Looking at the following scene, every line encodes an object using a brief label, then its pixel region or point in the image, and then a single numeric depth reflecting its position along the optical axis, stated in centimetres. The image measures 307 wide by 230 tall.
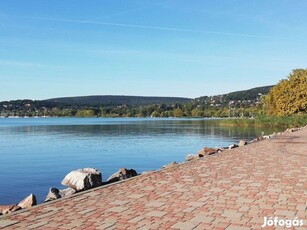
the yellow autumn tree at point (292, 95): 4422
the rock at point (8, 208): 572
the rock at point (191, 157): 1155
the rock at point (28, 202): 595
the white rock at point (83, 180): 671
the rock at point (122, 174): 797
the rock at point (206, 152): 1177
